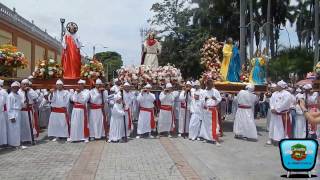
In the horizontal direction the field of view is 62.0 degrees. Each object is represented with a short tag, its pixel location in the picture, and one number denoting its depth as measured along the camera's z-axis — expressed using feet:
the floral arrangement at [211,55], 34.69
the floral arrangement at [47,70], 28.93
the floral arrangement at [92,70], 28.99
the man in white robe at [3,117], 22.53
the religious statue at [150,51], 34.15
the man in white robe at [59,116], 26.30
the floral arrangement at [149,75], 30.53
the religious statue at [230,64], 33.12
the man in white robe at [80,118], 25.95
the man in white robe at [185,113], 28.65
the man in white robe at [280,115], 25.29
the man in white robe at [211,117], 25.66
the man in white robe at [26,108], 24.42
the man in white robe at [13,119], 22.82
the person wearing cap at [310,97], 25.99
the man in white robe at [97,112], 26.49
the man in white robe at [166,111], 28.51
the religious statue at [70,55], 29.41
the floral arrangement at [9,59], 26.59
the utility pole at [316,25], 54.38
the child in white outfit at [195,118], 27.01
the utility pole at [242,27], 44.74
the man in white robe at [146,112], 27.77
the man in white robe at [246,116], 27.71
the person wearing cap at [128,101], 27.71
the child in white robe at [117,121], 25.88
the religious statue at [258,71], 33.90
